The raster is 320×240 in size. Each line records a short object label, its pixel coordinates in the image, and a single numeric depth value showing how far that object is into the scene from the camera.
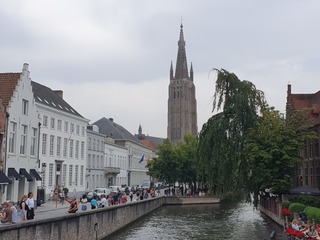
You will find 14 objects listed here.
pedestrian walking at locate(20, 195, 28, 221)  17.64
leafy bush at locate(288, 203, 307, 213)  28.03
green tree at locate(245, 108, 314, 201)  32.53
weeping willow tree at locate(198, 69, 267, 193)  33.91
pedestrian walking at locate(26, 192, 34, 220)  18.52
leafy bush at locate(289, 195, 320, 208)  30.41
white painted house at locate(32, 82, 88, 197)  44.97
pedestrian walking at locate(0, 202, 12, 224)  15.21
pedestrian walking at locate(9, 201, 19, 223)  15.44
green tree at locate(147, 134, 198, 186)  65.38
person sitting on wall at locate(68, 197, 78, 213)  21.44
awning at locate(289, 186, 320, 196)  33.81
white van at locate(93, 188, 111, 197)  45.74
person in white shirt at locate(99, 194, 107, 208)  29.11
